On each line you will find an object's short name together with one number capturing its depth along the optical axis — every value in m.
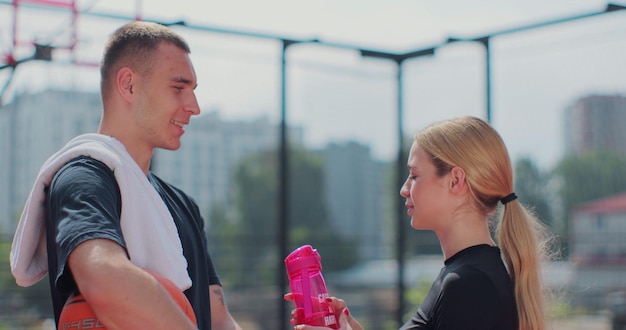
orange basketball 1.95
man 1.90
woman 2.29
